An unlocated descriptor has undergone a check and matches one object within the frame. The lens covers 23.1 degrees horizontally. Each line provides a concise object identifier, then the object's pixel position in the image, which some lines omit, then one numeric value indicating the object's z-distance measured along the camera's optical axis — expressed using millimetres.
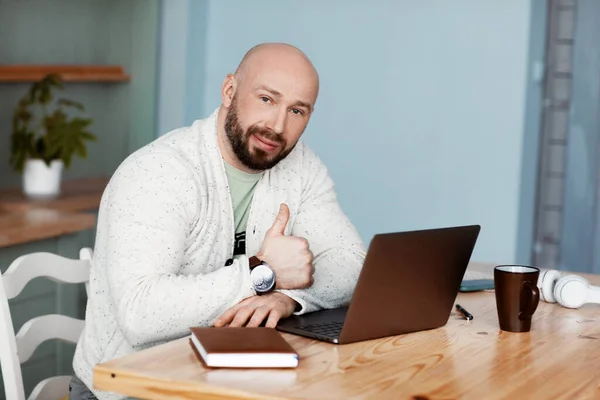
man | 2395
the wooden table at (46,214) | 3534
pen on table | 2482
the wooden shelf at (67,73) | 4048
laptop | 2256
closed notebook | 2080
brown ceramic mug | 2365
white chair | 2529
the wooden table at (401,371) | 2024
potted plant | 4079
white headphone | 2603
